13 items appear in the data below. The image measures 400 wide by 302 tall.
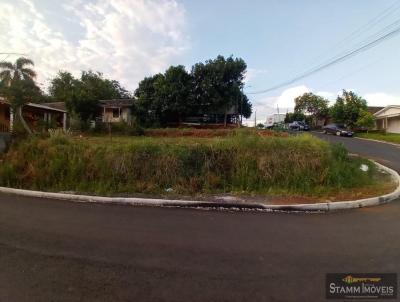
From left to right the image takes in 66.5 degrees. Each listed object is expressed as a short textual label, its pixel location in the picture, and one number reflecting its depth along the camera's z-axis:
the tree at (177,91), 35.44
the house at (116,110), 39.88
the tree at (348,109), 41.97
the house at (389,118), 40.66
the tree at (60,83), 55.62
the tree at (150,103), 36.28
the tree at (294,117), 64.94
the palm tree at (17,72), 22.48
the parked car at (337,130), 36.65
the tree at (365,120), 38.45
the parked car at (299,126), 49.03
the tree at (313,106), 59.84
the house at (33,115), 22.48
